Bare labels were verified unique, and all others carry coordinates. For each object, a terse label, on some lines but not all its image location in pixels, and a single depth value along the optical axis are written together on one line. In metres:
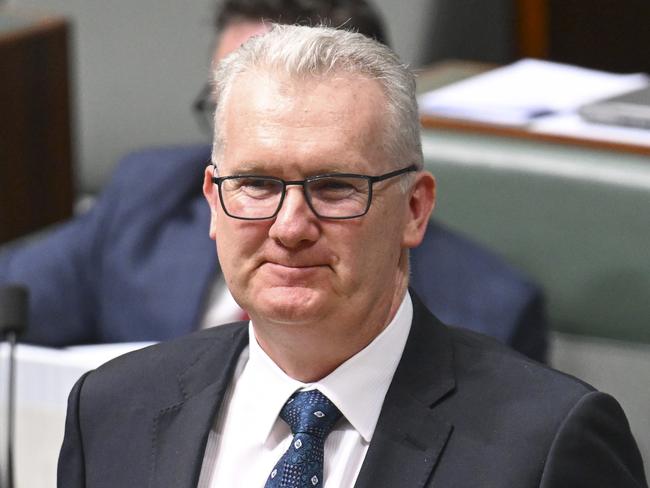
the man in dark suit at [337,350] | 4.95
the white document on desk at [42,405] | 5.37
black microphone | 5.33
